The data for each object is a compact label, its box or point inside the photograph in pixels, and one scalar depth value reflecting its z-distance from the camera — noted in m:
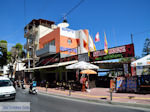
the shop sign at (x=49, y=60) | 23.23
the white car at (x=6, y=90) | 8.38
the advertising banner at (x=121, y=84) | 11.29
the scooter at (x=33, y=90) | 12.34
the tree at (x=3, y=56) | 36.25
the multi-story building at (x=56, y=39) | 24.42
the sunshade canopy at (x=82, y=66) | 12.96
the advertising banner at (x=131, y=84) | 10.68
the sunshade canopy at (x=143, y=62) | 9.41
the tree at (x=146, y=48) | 37.84
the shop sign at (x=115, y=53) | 13.04
